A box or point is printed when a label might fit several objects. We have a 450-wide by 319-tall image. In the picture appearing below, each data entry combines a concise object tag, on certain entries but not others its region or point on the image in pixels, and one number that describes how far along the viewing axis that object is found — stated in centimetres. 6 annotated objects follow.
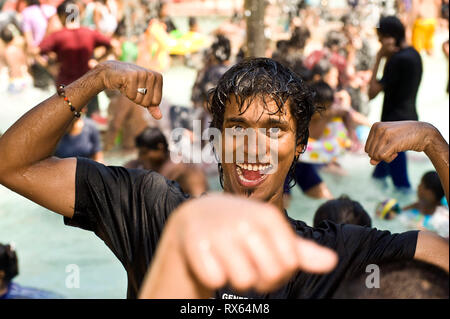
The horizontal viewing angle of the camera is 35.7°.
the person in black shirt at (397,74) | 572
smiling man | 166
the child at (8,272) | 363
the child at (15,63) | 951
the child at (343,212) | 325
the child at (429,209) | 476
